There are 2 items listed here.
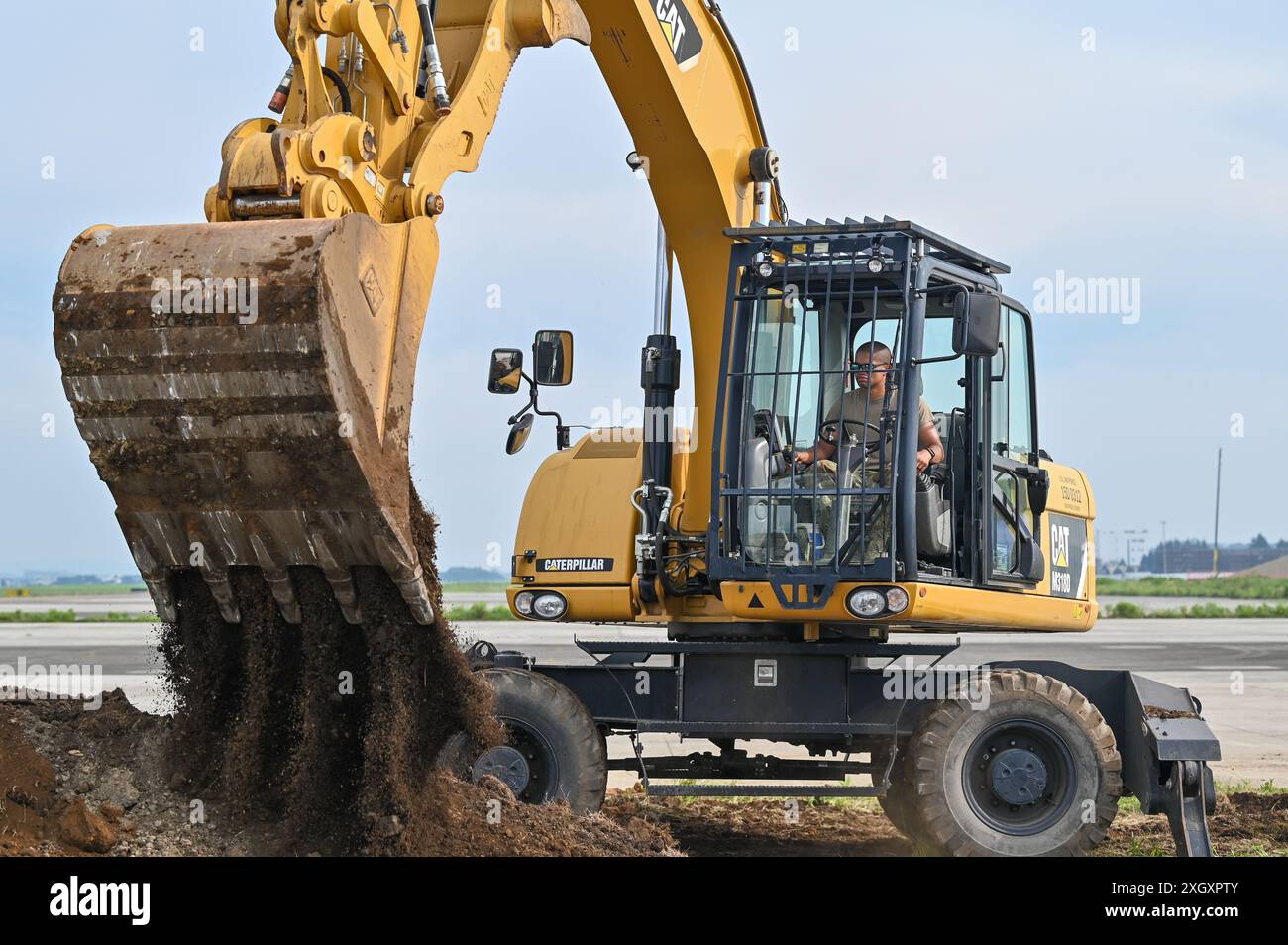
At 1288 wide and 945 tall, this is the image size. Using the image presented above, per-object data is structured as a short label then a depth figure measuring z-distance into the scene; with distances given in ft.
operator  53.21
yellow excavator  40.29
